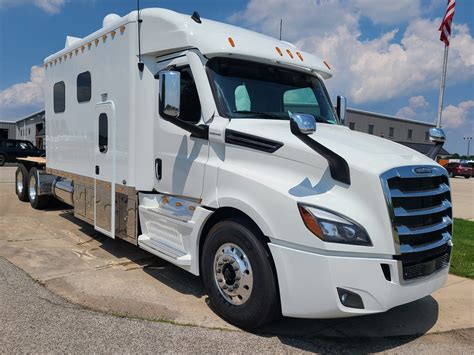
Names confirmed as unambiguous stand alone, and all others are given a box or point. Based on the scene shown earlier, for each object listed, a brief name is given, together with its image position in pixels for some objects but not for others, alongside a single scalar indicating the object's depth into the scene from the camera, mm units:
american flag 12758
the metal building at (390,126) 52625
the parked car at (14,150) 28312
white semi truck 3307
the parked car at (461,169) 38781
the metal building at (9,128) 54922
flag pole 13602
